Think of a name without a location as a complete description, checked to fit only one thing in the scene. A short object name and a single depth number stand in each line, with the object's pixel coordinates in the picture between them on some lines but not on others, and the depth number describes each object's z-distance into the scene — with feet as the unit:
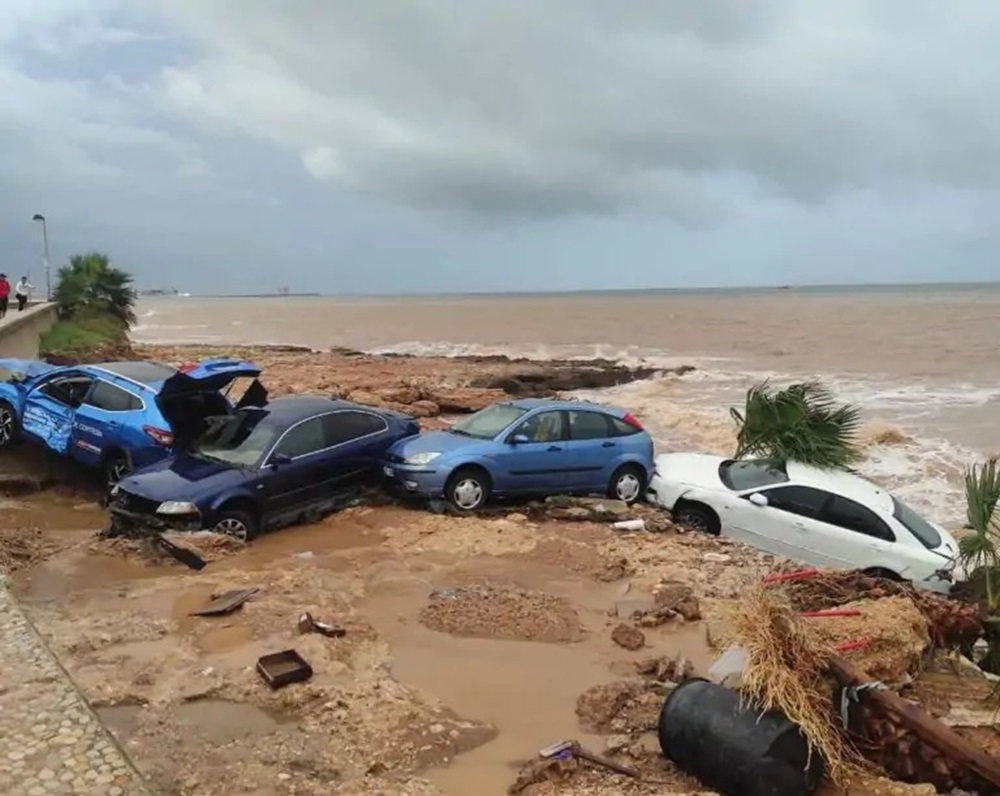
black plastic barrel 17.88
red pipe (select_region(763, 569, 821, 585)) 23.73
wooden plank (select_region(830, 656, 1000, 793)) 18.90
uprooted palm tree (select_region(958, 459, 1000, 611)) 21.48
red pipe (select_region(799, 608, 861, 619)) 23.10
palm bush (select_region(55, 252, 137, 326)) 121.60
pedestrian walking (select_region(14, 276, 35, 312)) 112.88
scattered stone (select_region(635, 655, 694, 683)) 24.32
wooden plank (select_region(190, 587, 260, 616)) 27.12
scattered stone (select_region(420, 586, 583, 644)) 27.20
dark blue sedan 34.45
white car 38.01
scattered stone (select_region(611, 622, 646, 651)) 26.73
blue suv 40.70
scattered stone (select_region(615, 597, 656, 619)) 29.35
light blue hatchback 41.14
